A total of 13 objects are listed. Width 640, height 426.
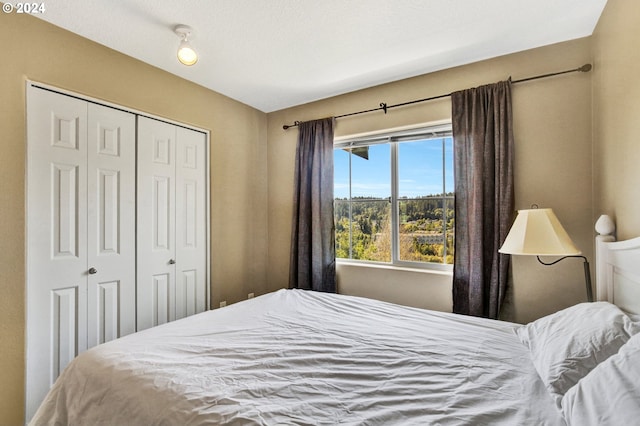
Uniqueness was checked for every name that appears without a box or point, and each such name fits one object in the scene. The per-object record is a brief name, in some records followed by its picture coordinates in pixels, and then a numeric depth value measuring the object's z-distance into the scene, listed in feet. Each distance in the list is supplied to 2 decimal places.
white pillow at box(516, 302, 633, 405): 3.41
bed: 3.07
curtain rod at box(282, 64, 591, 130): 6.88
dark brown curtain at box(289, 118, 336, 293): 10.26
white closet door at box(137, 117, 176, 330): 8.05
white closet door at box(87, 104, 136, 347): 7.09
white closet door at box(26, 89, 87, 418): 6.19
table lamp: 5.74
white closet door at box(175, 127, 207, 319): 8.99
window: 8.87
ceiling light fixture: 6.61
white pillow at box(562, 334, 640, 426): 2.37
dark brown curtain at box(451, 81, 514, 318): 7.40
